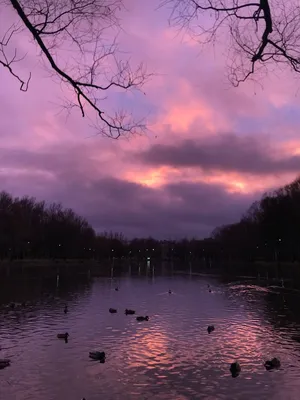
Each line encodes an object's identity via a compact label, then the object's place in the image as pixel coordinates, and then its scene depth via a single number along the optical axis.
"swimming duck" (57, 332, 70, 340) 23.47
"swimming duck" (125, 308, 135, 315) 32.59
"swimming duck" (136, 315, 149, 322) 30.12
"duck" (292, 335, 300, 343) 24.97
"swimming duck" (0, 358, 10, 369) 18.15
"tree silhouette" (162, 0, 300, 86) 5.41
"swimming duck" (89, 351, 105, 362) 19.27
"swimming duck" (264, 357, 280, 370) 18.94
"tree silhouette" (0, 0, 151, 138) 5.51
